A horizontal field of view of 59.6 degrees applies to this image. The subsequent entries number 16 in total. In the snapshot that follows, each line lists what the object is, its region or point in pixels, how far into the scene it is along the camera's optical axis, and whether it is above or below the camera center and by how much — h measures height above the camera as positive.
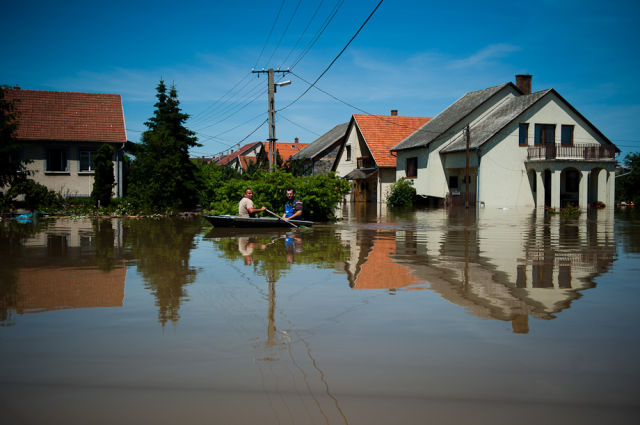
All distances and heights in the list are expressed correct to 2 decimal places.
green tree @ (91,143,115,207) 29.48 +1.66
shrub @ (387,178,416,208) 40.47 +0.89
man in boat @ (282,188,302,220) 18.38 +0.00
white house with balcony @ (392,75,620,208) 36.12 +3.37
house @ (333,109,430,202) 46.69 +4.98
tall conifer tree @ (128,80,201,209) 28.95 +1.70
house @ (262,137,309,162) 80.69 +9.54
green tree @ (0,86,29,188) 25.25 +2.61
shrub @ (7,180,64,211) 26.81 +0.57
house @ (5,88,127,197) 32.47 +4.02
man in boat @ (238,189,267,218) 18.06 +0.00
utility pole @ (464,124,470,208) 34.22 +2.03
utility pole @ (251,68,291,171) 27.84 +5.03
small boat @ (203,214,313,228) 17.83 -0.48
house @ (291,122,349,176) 59.11 +5.53
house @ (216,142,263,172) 105.66 +11.06
